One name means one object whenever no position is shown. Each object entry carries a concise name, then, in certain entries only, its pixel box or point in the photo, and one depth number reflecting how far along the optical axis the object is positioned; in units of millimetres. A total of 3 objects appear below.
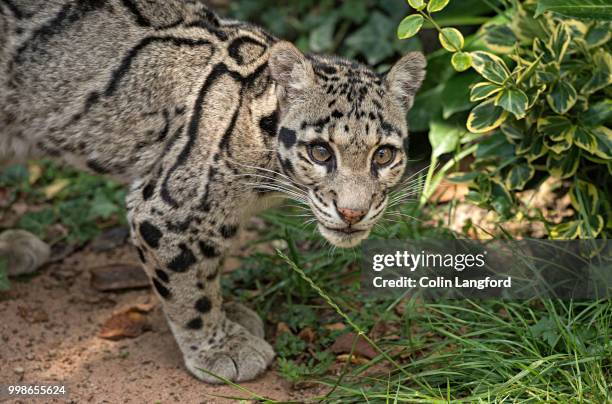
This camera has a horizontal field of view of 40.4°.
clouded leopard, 4723
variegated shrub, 5270
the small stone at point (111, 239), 6848
